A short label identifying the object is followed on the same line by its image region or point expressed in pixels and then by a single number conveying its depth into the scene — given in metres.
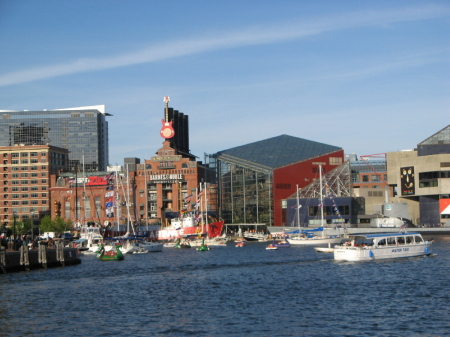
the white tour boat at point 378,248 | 97.06
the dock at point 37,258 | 94.12
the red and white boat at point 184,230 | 193.75
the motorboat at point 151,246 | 147.84
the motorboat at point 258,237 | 197.62
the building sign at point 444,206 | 192.88
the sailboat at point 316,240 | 155.75
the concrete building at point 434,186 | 192.62
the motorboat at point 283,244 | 150.25
